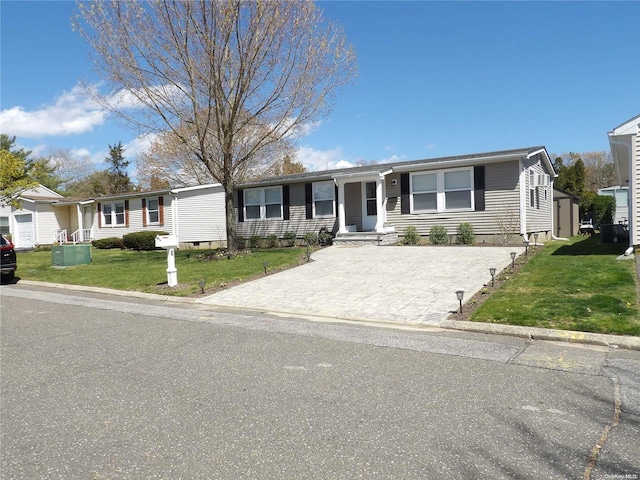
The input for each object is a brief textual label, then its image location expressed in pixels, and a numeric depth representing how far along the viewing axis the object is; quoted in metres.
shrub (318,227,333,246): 18.75
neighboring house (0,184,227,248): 24.09
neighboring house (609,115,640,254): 10.73
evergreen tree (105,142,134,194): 53.47
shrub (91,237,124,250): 26.08
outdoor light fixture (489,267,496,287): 8.69
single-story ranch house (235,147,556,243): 16.05
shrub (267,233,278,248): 20.59
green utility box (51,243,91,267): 17.30
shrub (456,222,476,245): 16.17
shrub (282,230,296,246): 20.09
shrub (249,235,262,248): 21.12
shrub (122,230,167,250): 23.80
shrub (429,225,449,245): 16.56
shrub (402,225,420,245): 17.11
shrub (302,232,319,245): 18.98
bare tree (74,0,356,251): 14.47
